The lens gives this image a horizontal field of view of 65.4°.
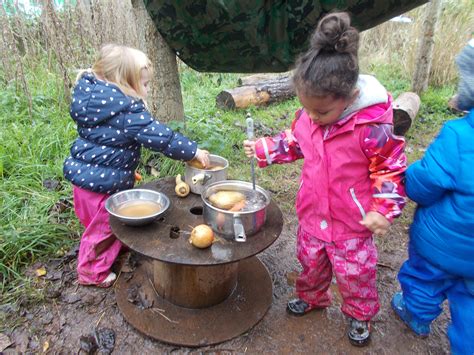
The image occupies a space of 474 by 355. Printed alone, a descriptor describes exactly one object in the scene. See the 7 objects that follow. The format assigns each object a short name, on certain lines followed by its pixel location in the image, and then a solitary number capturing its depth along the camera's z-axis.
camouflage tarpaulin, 2.51
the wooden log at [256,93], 5.96
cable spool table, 1.92
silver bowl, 2.01
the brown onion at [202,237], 1.88
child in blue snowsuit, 1.69
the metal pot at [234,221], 1.89
